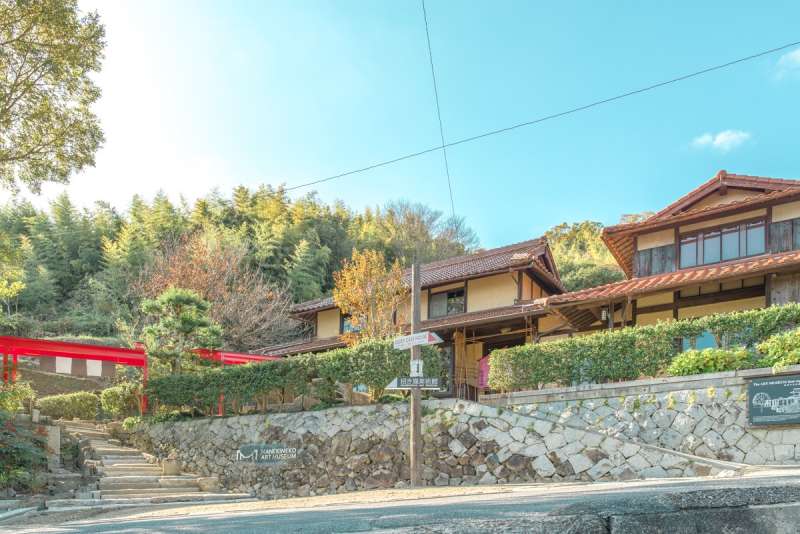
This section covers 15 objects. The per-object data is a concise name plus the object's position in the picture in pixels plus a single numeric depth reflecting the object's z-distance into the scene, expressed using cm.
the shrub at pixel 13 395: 1612
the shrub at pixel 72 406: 2419
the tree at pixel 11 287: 1656
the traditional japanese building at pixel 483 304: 2306
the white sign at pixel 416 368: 1305
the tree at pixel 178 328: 2100
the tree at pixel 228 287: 3269
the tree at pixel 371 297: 2183
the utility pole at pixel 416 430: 1334
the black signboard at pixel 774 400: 1180
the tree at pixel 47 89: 1296
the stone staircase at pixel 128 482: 1463
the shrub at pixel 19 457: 1435
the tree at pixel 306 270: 3769
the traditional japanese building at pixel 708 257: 1678
